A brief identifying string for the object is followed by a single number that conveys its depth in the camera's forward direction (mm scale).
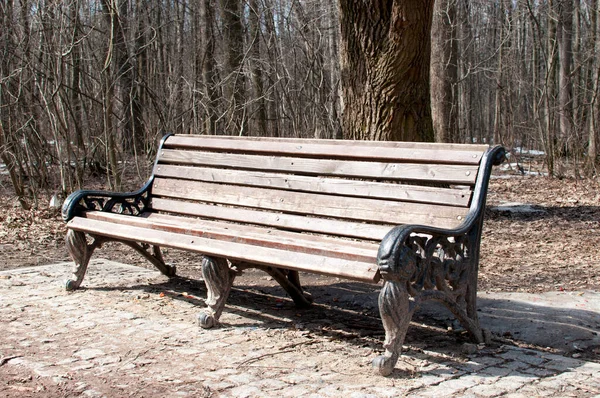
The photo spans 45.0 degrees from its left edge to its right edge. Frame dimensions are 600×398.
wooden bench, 3619
